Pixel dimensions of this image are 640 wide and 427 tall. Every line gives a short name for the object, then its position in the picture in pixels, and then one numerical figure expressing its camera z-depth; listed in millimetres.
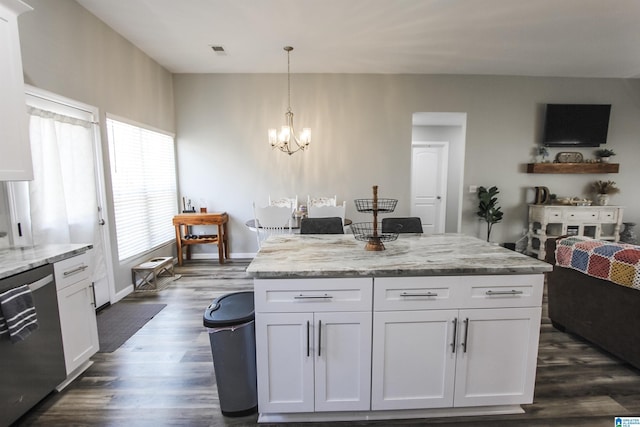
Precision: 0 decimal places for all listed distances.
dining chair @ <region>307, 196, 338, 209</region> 4730
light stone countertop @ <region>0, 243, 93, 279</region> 1574
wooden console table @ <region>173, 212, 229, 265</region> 4434
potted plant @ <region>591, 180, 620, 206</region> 4754
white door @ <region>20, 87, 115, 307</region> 2346
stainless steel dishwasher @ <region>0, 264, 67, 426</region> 1497
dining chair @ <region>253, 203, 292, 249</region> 3750
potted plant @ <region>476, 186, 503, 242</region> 4691
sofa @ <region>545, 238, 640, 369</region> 1978
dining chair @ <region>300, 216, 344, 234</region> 2516
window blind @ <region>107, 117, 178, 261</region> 3395
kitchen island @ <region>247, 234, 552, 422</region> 1498
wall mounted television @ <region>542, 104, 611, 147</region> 4645
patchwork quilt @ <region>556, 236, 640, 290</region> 1914
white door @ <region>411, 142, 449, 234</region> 6453
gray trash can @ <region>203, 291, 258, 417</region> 1576
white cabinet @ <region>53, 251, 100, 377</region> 1870
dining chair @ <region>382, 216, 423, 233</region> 2402
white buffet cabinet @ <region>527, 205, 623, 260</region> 4480
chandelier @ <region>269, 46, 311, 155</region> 4629
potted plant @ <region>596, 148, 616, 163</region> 4750
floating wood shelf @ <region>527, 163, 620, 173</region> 4715
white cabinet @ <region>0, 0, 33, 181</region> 1746
